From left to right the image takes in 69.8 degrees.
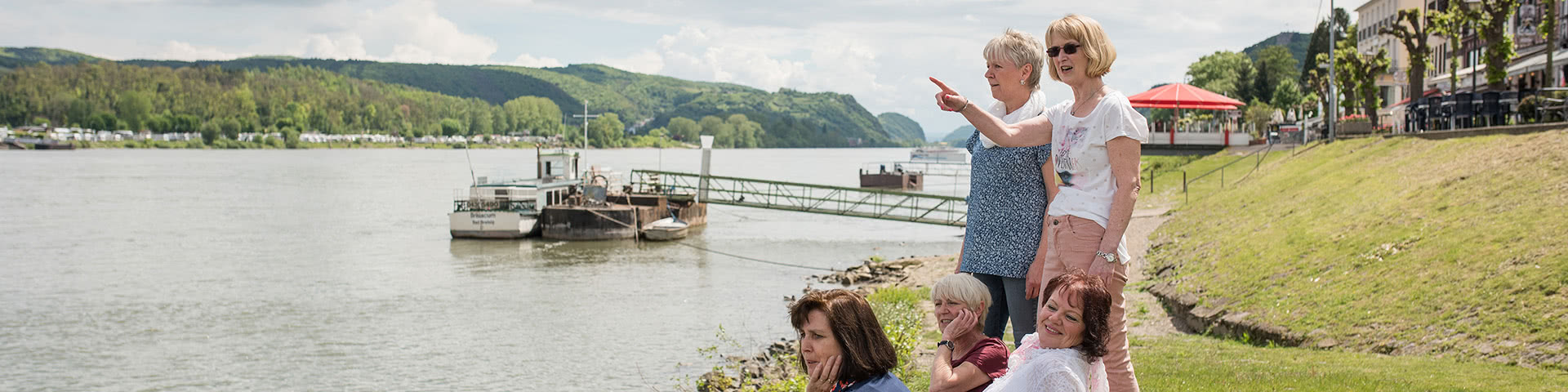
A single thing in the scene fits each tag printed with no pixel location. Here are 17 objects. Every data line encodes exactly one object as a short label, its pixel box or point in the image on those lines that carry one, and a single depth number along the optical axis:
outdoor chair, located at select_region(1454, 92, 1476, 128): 23.38
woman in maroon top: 4.47
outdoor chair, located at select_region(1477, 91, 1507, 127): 22.30
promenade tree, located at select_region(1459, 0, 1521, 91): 27.17
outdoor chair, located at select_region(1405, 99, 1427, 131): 27.70
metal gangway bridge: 46.12
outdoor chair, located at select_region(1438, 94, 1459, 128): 24.87
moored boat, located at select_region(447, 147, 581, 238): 47.69
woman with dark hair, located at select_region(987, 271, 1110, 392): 4.04
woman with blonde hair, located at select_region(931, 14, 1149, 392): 4.17
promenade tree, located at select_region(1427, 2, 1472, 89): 31.48
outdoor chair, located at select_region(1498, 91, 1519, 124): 22.30
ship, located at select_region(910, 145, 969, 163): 145.75
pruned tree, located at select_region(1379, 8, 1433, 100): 35.16
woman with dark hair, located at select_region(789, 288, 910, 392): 4.33
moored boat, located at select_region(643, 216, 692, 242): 46.97
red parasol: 32.25
